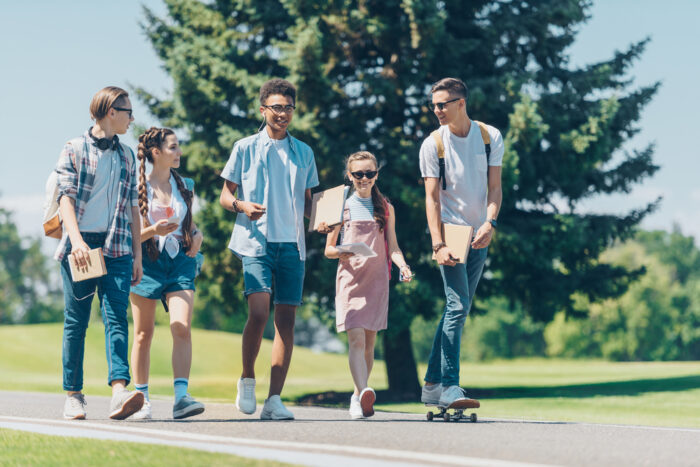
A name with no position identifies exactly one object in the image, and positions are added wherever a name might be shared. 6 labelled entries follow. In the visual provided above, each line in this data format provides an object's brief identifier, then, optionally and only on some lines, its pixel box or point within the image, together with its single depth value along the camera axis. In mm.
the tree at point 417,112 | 29922
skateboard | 12062
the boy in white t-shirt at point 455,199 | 12578
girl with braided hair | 12328
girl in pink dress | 13164
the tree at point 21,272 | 175625
